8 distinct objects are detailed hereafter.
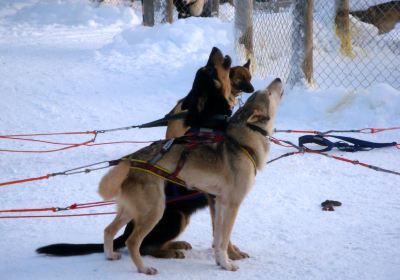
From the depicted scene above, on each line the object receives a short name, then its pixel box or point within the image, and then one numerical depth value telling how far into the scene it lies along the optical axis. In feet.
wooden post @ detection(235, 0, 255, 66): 67.77
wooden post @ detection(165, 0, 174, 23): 90.80
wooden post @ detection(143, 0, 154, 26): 95.20
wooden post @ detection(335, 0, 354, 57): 64.59
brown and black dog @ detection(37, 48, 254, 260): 27.20
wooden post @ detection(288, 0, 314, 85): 57.36
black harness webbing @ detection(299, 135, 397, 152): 44.37
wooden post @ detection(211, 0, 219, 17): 106.63
